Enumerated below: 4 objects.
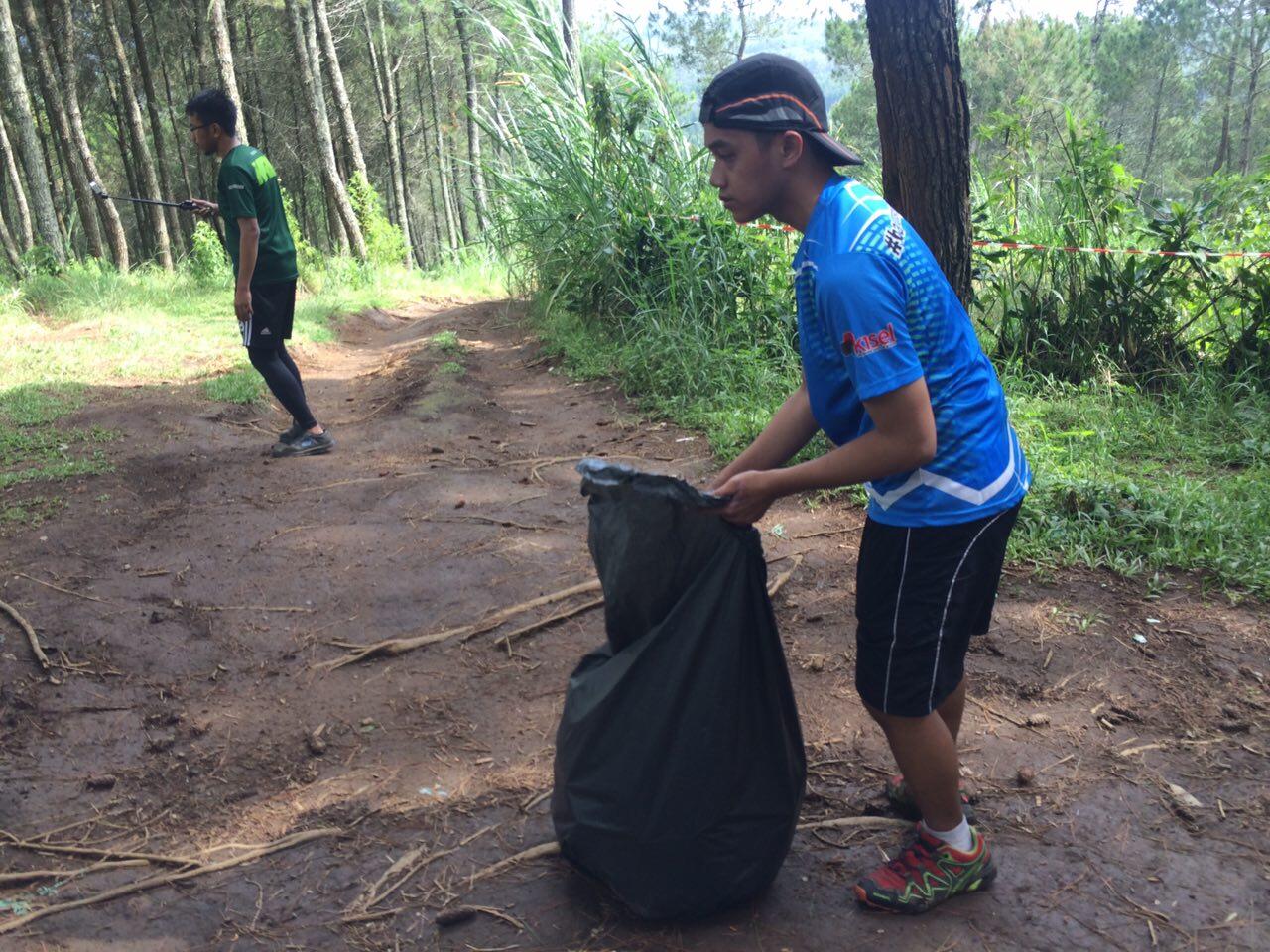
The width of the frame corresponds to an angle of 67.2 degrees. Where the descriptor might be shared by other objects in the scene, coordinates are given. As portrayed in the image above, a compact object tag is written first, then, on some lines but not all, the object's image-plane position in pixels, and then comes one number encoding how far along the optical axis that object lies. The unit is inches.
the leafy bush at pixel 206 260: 542.0
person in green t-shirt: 202.8
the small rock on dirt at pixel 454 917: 80.7
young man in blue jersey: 64.9
